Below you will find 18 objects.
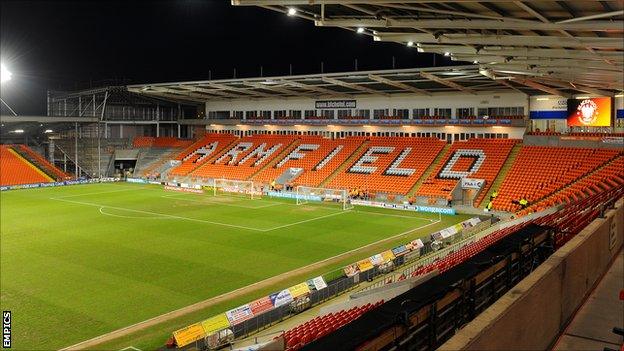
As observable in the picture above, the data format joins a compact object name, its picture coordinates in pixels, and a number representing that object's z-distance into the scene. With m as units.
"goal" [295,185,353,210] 41.47
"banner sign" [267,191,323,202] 43.52
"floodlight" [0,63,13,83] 48.84
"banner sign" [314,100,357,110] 53.62
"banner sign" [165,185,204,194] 48.78
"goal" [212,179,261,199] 46.47
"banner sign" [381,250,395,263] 20.78
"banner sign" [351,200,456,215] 36.50
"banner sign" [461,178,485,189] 38.72
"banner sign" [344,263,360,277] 19.09
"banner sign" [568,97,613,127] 36.78
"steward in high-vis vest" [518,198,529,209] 32.45
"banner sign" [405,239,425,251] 22.62
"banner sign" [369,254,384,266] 20.17
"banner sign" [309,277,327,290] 17.22
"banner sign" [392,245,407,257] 21.56
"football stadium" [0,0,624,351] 8.82
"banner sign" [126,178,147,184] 58.36
